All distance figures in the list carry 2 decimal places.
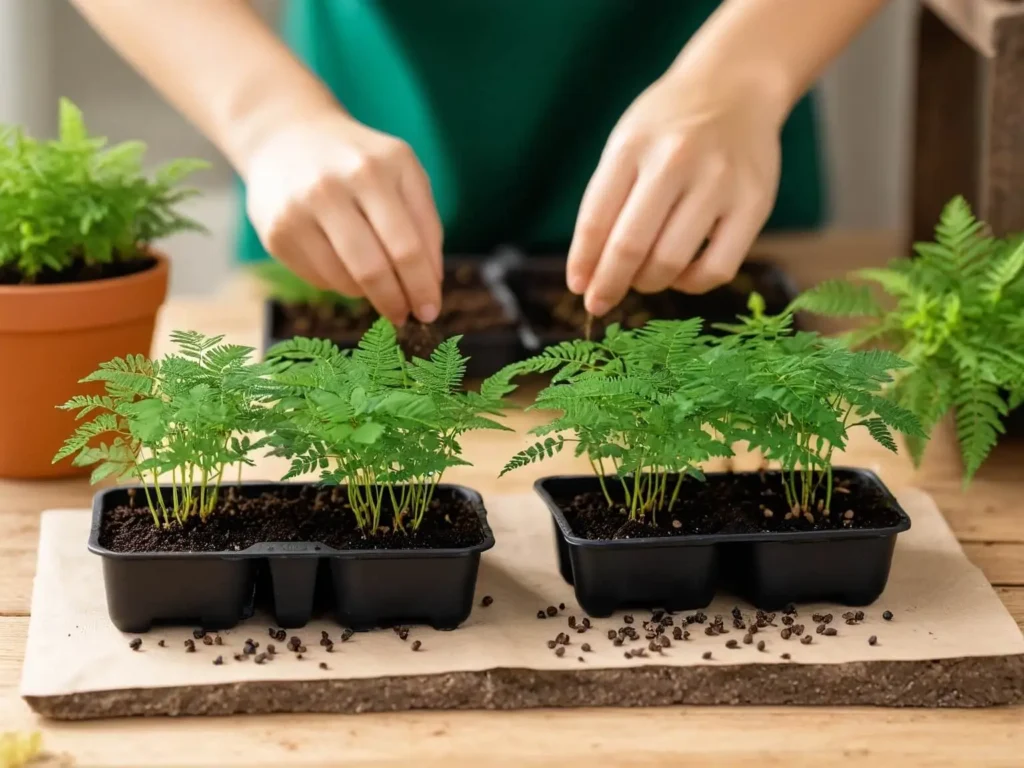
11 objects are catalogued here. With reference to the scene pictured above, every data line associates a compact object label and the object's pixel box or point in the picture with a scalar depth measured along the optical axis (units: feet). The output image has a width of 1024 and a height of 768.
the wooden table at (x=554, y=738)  3.44
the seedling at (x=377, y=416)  3.82
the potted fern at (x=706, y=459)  3.97
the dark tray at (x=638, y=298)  6.66
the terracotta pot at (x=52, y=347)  4.94
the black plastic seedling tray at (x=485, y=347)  6.10
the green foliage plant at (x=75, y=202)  4.89
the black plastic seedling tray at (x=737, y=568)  4.00
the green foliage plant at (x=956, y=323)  4.90
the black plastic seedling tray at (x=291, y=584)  3.87
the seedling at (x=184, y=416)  3.86
